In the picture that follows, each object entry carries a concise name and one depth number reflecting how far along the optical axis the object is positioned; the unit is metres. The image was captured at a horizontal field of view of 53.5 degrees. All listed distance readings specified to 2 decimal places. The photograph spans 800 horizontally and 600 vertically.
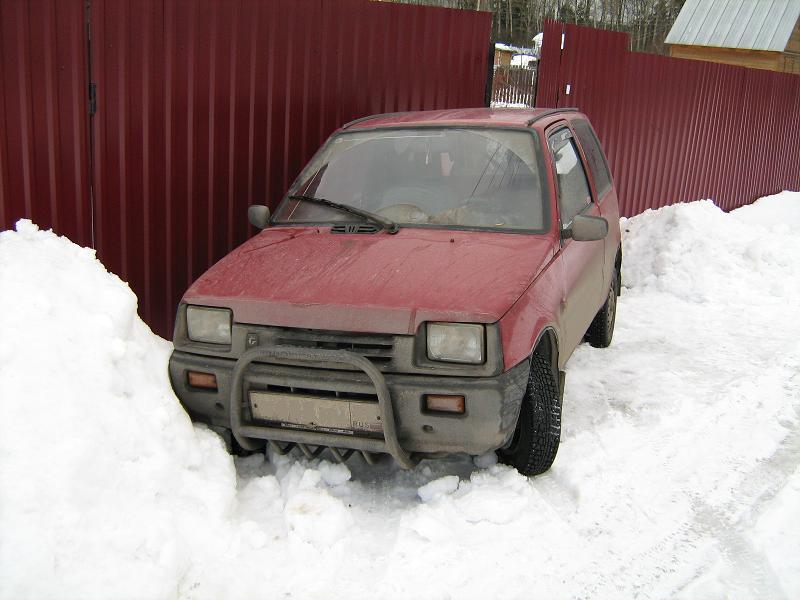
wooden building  26.27
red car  3.42
